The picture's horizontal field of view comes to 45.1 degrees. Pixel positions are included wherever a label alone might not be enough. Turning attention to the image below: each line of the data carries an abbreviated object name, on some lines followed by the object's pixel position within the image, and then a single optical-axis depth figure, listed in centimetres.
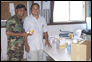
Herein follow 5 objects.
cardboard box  125
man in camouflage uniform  185
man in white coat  176
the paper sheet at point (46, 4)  282
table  140
